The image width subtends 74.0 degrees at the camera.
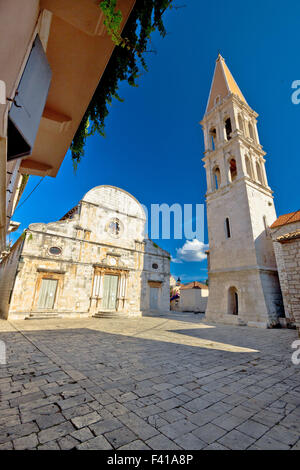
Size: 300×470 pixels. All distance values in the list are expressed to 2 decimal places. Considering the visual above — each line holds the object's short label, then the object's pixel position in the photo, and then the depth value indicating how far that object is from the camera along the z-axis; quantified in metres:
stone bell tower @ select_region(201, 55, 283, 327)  12.04
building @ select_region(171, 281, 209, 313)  26.02
